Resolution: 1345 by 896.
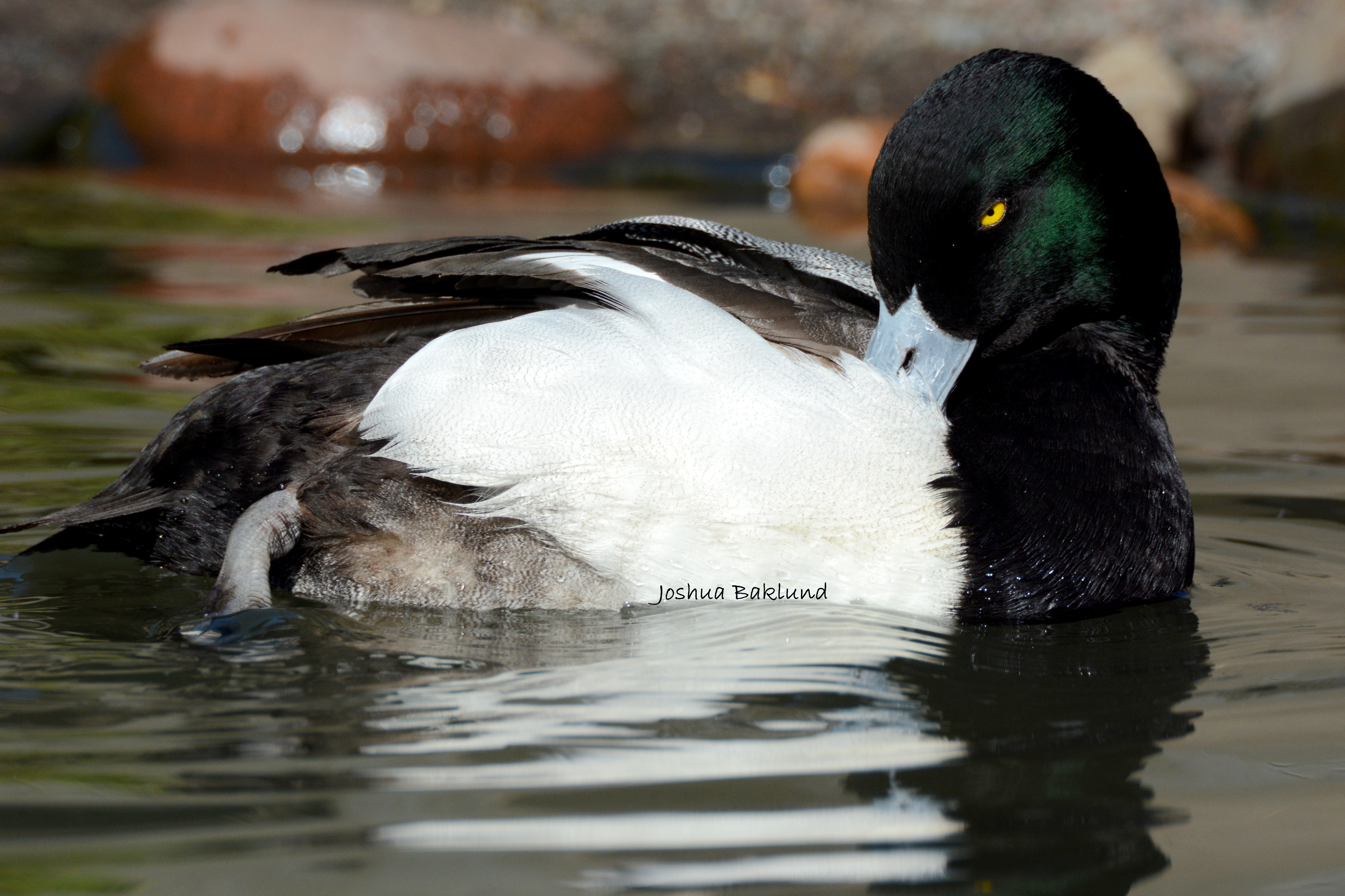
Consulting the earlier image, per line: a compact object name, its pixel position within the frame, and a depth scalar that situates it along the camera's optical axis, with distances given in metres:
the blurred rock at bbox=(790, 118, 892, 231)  17.73
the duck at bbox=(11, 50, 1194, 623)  5.18
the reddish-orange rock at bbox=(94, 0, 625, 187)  19.55
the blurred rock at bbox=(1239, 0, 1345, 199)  17.77
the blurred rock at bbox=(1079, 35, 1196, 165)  19.64
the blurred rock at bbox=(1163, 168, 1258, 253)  15.95
